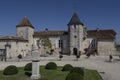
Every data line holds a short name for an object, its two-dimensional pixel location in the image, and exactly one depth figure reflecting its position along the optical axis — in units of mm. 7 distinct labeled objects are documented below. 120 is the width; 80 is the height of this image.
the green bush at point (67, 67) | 8456
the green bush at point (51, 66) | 9070
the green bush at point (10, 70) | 7717
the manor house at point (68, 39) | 18346
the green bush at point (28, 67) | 8730
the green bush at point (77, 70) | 6563
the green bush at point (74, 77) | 4934
